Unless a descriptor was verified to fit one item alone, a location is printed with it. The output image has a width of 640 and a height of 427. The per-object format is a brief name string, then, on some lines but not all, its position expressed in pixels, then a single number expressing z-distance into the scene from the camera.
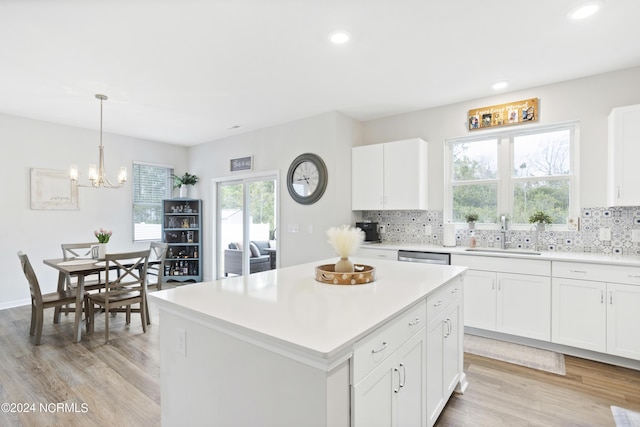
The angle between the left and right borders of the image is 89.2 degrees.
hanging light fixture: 3.62
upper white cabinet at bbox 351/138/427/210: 4.11
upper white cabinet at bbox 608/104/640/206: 2.88
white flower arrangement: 1.91
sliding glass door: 5.27
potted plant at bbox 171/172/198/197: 6.28
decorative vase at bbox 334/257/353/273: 1.94
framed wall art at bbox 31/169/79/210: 4.72
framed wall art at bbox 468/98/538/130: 3.60
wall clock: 4.45
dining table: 3.25
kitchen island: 1.06
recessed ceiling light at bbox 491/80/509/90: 3.45
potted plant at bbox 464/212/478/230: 3.92
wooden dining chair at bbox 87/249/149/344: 3.30
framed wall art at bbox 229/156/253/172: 5.45
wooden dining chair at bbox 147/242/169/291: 3.87
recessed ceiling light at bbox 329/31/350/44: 2.50
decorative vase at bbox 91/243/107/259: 3.91
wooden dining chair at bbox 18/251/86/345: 3.20
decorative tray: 1.85
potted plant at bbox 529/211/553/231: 3.49
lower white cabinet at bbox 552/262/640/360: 2.69
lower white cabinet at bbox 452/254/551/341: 3.07
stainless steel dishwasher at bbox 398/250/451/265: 3.54
